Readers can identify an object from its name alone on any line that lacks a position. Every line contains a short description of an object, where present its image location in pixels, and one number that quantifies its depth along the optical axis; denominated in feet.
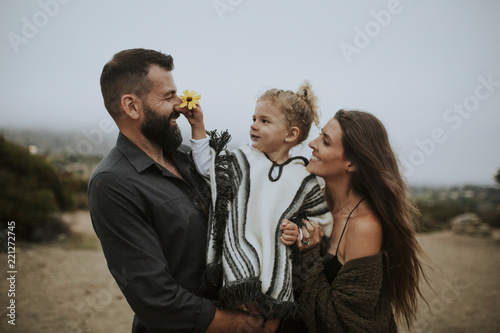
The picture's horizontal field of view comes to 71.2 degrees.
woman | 7.11
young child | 6.50
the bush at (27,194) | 30.30
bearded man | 5.84
